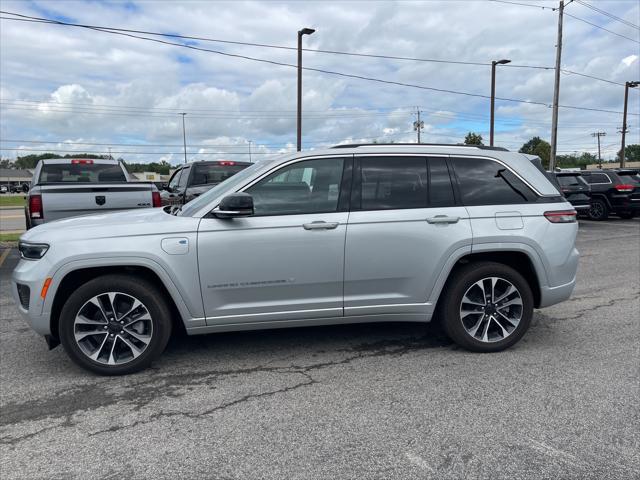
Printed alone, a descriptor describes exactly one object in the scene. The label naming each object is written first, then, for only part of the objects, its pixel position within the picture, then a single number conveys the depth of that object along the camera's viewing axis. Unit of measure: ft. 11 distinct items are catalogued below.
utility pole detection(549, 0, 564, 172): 83.20
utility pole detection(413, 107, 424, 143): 228.43
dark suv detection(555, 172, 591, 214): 53.06
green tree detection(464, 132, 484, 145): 184.20
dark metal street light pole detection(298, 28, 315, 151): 64.24
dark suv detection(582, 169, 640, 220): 56.75
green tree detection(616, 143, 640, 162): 412.91
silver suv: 13.08
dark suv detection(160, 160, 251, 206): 36.45
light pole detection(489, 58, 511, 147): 91.61
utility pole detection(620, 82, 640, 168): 133.80
